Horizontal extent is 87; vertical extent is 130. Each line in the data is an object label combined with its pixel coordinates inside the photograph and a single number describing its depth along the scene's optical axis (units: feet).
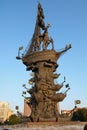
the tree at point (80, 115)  215.92
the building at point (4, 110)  453.33
